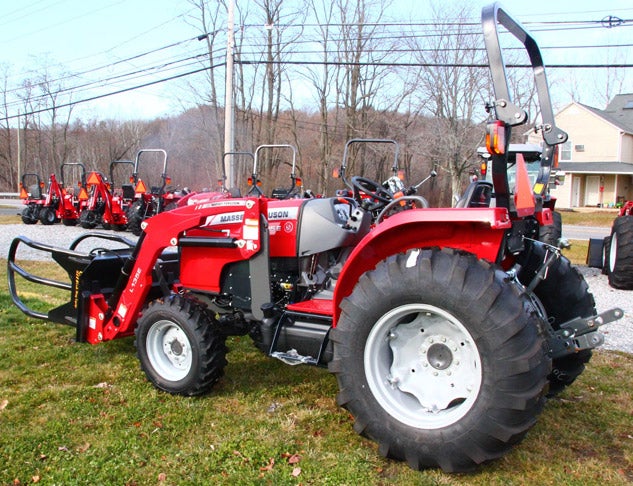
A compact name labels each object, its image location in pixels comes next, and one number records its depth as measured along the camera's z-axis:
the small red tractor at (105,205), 15.78
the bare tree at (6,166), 55.31
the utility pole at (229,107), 16.16
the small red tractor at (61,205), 17.16
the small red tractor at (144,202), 14.91
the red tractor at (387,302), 2.56
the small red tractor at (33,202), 17.78
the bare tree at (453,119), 22.50
